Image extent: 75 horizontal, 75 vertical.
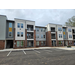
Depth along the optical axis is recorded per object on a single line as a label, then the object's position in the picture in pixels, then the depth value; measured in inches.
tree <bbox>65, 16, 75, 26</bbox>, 1687.5
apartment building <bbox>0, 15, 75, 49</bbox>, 802.1
